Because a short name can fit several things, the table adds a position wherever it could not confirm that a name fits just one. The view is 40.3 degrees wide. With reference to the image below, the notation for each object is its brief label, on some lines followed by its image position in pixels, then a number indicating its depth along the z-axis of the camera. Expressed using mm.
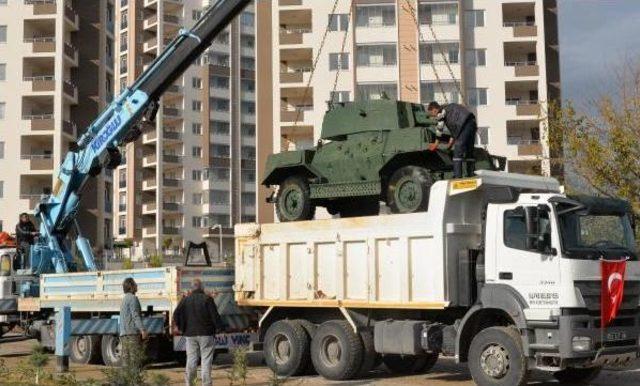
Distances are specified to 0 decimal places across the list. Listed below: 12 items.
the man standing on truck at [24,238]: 19266
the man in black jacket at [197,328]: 11383
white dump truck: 11250
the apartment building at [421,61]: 51500
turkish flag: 11281
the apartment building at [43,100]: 52500
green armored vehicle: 14781
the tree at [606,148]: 20281
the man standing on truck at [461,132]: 13516
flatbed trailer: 14523
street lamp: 73275
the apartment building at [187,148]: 77062
